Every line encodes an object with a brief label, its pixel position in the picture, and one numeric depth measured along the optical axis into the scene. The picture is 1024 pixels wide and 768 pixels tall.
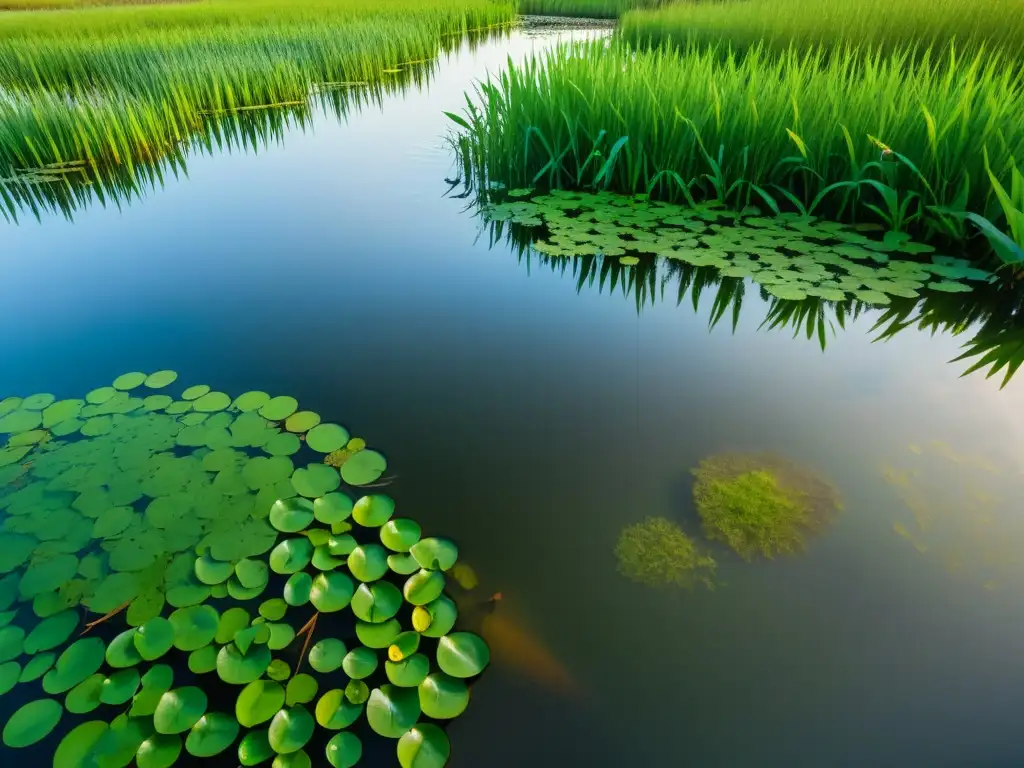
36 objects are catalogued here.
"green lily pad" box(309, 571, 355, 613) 1.26
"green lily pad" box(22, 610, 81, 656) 1.18
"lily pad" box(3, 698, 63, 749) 1.04
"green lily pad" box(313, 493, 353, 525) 1.47
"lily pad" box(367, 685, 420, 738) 1.05
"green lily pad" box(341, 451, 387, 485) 1.59
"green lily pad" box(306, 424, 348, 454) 1.72
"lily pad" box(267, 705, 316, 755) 1.02
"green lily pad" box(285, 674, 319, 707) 1.10
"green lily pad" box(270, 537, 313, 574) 1.34
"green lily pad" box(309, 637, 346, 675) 1.15
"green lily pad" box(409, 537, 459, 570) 1.35
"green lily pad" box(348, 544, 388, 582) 1.32
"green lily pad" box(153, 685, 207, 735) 1.04
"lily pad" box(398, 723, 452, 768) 1.00
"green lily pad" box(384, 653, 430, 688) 1.12
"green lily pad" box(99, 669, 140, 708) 1.09
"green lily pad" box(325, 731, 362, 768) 1.01
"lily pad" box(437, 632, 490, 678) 1.14
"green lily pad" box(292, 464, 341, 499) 1.55
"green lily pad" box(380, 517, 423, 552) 1.39
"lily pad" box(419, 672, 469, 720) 1.08
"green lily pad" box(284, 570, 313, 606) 1.27
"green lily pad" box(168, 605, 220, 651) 1.19
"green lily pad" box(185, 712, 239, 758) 1.02
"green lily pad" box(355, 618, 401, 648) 1.19
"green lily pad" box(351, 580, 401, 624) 1.23
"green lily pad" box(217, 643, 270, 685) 1.12
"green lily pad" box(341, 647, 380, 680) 1.13
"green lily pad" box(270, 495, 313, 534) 1.44
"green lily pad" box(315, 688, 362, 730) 1.06
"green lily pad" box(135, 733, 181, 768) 1.00
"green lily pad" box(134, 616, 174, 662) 1.16
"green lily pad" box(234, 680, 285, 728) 1.06
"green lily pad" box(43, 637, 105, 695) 1.11
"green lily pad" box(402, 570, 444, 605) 1.27
